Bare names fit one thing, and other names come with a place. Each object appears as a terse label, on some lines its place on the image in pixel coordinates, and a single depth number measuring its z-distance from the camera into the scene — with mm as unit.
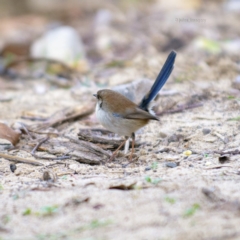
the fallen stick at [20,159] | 9969
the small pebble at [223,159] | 9418
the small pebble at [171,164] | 9481
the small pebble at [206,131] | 11021
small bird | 10516
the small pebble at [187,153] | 10109
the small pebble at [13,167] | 9762
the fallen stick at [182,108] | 12641
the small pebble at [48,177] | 8841
